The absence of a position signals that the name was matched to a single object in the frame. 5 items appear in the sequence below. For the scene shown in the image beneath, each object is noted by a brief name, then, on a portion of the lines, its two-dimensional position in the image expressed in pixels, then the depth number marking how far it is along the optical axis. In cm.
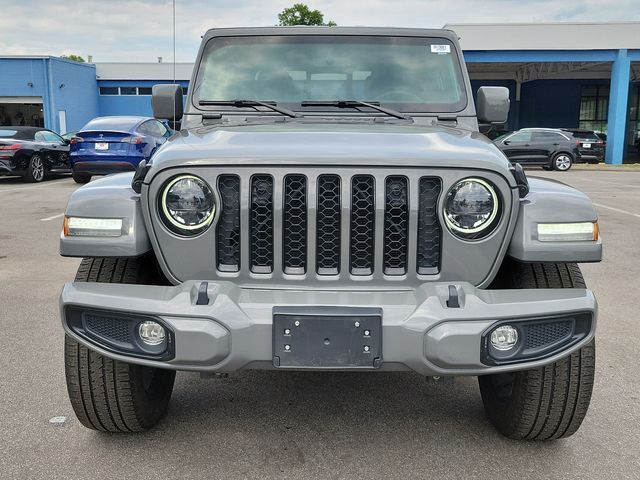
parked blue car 1212
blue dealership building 2394
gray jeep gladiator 220
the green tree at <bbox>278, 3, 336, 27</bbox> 4261
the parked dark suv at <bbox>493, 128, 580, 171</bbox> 2052
